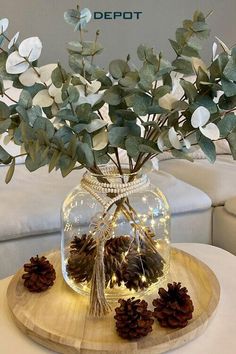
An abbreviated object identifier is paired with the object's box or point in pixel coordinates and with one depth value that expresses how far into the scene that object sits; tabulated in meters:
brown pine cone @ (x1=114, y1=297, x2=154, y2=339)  0.98
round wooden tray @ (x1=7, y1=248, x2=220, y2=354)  0.98
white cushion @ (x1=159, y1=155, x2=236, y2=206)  1.92
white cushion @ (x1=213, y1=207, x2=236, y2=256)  1.81
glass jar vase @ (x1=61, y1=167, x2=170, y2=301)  1.09
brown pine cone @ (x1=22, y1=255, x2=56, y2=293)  1.17
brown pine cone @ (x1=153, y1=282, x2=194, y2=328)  1.02
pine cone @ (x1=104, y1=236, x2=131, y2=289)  1.12
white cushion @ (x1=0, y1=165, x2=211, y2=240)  1.65
